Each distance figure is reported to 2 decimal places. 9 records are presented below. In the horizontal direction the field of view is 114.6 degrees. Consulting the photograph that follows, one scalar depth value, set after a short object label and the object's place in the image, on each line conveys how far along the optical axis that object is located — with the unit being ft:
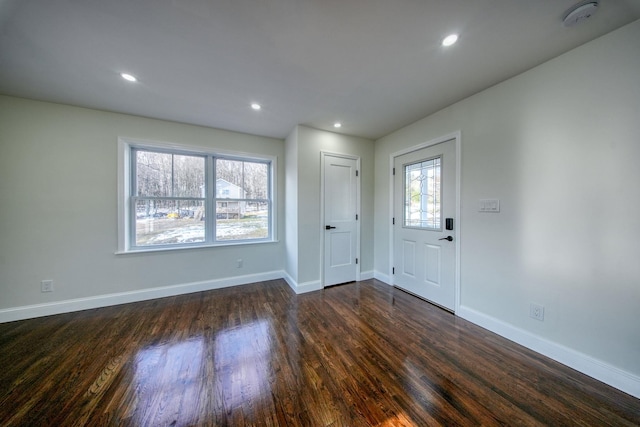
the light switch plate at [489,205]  6.90
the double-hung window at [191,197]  9.56
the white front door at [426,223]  8.38
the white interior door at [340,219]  10.93
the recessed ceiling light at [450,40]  4.97
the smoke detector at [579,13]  4.18
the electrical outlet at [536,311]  5.98
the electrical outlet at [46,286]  7.97
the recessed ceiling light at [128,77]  6.46
